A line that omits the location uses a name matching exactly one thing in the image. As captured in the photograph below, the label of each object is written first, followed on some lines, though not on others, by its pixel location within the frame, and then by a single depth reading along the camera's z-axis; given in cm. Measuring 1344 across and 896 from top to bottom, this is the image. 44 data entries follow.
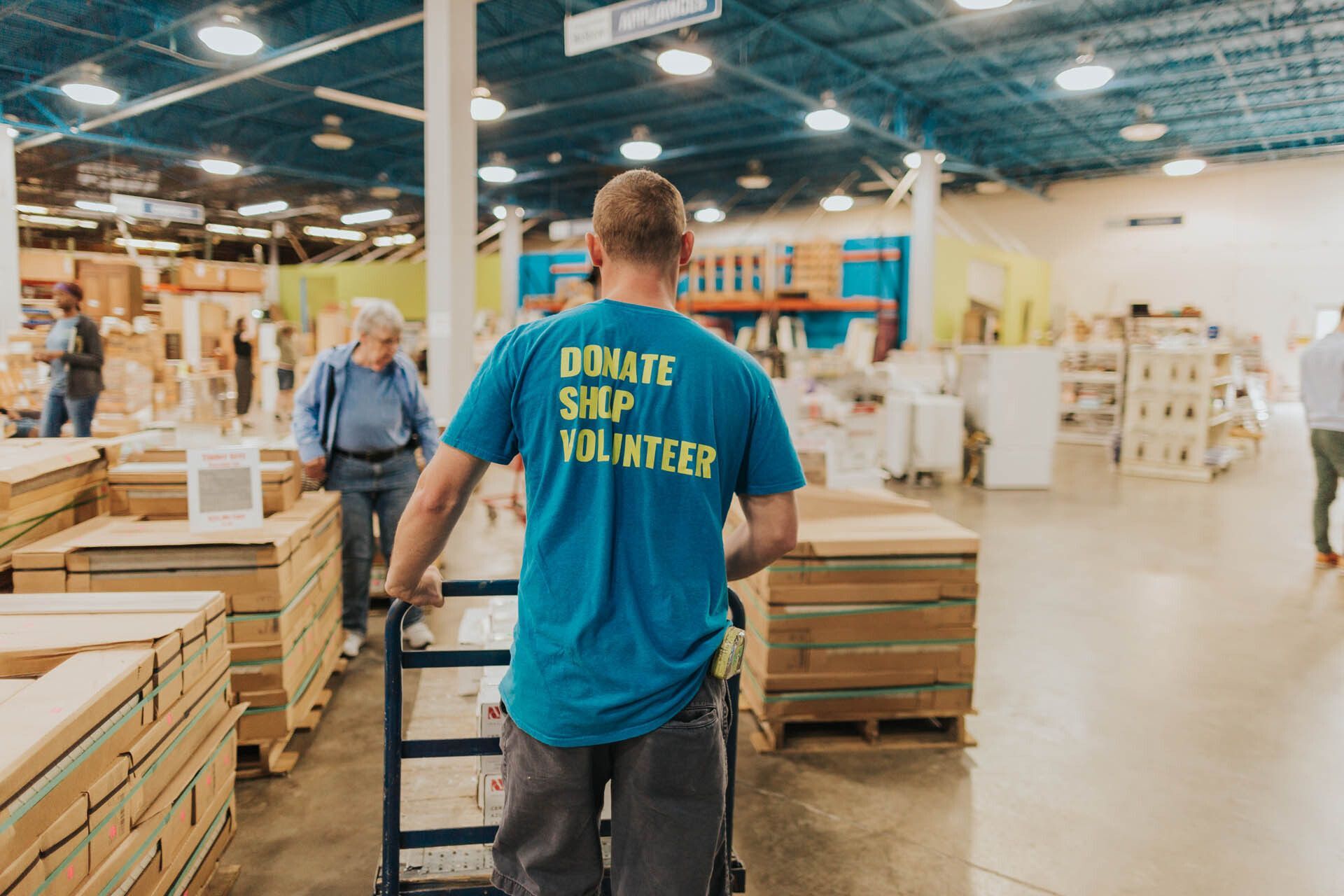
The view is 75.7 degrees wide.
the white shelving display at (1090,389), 1530
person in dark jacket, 755
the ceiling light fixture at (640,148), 1395
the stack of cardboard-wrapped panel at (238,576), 319
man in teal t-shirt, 153
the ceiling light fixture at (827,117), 1203
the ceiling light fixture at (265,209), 2158
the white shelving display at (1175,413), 1141
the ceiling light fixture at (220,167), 1625
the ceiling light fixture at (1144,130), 1178
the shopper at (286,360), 1534
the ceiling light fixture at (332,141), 1361
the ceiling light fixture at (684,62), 930
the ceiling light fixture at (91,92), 1058
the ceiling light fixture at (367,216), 2394
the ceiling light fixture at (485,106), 1058
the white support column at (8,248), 1213
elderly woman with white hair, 449
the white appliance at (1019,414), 1042
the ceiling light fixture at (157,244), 2712
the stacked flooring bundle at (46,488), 310
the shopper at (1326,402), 640
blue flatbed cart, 203
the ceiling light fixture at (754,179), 1702
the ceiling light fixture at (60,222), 2335
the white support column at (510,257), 2030
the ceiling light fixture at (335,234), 2683
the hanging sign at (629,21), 567
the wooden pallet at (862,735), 379
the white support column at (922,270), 1495
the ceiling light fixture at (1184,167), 1370
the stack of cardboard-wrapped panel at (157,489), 369
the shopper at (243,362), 1443
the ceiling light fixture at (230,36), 827
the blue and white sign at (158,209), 1469
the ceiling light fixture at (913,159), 1555
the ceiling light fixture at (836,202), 1862
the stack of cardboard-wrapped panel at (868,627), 370
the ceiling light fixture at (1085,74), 994
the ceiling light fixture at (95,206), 2230
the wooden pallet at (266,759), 345
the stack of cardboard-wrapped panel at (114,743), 166
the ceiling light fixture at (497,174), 1561
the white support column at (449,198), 751
